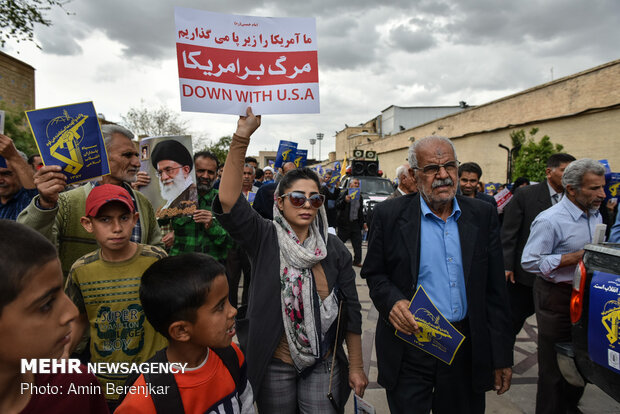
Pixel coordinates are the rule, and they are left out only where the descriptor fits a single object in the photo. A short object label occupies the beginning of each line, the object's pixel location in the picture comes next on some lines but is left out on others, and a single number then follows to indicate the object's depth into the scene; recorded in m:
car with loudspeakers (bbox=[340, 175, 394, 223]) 11.83
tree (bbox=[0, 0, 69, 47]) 9.69
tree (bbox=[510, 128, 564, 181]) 12.14
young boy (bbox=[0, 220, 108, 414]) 0.92
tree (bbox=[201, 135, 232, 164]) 36.91
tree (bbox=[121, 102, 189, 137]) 28.69
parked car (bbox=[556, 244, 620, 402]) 1.97
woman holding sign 1.93
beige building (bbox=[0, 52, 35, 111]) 17.19
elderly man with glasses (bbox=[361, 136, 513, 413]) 2.08
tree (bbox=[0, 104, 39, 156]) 11.28
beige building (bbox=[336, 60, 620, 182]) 12.75
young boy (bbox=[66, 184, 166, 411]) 1.83
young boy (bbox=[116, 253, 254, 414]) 1.47
